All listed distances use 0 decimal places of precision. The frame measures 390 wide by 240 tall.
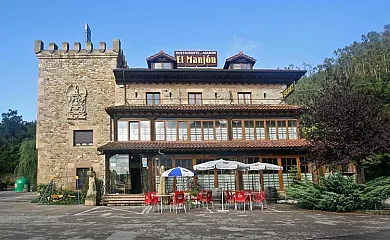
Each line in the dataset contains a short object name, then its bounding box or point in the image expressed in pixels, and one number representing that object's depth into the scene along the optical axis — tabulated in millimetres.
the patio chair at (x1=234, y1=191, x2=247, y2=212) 15502
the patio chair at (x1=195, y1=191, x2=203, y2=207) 16600
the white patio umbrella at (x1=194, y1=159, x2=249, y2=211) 16672
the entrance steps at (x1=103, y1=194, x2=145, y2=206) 19828
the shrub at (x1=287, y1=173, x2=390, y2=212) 14148
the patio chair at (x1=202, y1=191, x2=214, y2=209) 16608
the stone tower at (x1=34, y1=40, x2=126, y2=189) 26625
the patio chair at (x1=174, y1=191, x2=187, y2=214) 15031
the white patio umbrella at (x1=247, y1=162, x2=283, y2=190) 17273
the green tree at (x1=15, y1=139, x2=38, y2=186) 34781
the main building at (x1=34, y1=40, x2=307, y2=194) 22359
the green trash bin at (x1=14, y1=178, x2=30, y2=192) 34938
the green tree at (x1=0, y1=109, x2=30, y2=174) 57359
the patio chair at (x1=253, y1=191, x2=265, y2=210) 16020
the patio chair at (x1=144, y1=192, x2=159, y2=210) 15812
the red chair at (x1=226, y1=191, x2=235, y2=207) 17125
